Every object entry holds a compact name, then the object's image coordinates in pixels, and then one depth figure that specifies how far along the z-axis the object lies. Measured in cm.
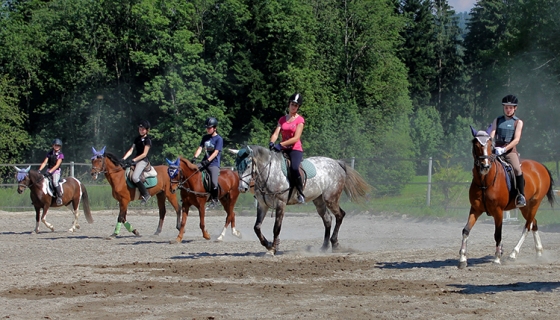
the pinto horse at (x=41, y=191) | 2311
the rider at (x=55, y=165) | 2300
